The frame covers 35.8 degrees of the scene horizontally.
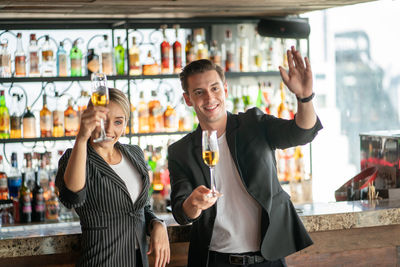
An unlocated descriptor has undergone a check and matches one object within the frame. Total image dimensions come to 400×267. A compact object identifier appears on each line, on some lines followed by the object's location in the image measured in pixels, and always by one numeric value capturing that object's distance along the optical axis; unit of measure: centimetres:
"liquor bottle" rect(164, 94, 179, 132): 469
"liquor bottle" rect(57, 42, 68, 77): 449
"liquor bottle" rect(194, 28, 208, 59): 479
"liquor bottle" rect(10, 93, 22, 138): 442
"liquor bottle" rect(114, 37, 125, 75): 461
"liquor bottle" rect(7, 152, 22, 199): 436
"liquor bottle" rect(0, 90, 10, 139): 440
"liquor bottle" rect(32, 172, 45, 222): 430
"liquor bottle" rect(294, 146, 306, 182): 501
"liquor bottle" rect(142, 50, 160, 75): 465
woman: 195
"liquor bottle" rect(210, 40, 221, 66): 478
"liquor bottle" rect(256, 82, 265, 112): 506
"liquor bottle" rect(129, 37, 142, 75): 458
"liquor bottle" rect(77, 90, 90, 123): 454
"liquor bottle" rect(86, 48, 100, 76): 452
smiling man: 208
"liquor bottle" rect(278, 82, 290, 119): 493
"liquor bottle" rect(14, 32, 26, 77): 442
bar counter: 231
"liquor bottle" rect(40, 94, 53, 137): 445
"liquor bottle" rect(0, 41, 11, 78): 437
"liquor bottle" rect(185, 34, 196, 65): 477
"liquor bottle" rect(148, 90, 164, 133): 468
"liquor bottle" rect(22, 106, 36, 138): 442
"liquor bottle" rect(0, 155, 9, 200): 434
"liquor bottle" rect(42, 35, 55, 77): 447
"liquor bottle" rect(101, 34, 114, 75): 455
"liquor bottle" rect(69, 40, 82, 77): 451
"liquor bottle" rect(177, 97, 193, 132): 476
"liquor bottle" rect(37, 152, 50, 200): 441
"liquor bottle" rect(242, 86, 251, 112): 493
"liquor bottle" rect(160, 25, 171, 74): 470
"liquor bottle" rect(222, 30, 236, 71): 479
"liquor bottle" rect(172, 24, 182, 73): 469
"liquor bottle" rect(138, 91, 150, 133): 466
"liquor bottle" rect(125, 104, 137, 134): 457
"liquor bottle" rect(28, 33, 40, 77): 445
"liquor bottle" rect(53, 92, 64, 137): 445
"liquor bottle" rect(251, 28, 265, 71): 502
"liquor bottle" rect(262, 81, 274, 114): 502
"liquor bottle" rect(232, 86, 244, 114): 491
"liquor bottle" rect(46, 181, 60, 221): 436
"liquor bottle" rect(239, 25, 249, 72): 493
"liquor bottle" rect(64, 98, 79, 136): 446
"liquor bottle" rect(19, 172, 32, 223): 428
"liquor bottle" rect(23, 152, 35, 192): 438
